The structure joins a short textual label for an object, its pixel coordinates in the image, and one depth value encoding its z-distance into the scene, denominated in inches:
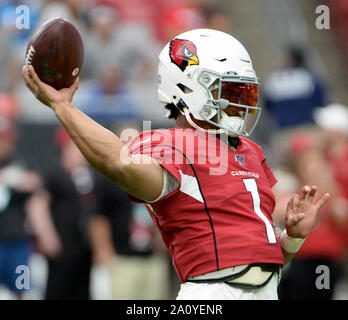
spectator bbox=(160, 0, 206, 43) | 738.2
